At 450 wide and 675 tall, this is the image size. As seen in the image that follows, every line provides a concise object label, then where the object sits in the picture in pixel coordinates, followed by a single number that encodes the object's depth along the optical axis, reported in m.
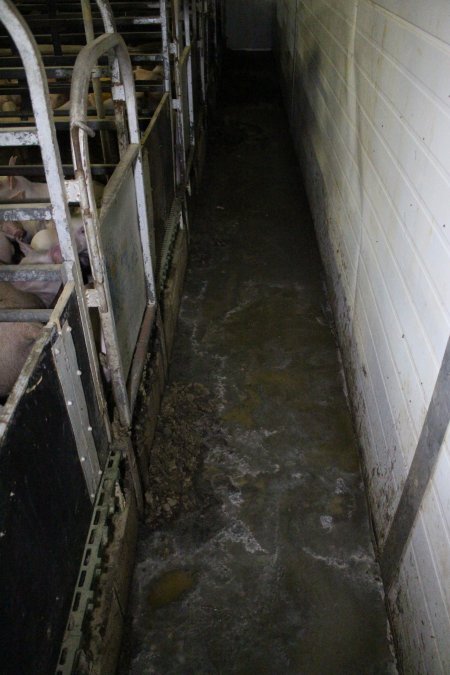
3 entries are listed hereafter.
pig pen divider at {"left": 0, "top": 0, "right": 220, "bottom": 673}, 1.64
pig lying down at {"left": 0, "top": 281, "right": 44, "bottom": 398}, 2.10
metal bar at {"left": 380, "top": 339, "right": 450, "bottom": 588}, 1.85
